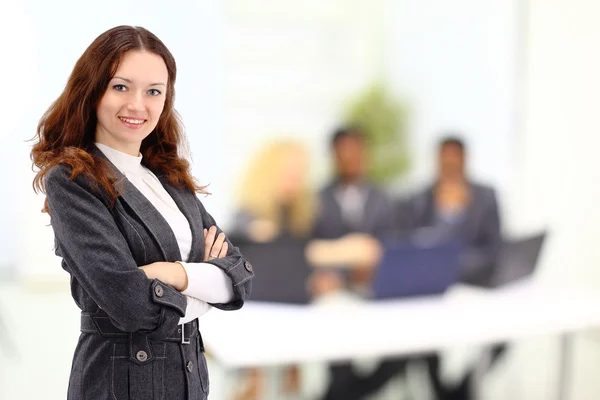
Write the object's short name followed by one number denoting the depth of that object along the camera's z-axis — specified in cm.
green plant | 686
